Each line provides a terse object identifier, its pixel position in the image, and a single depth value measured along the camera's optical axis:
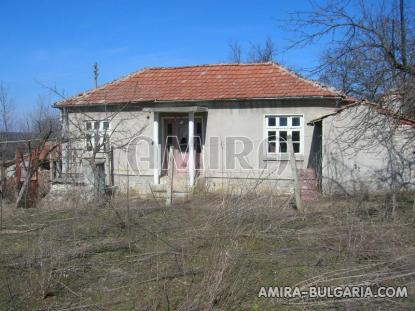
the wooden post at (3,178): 11.18
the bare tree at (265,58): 37.51
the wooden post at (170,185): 10.58
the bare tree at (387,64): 8.02
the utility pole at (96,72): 38.49
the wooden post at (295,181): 9.48
